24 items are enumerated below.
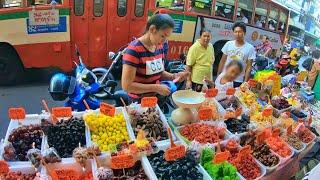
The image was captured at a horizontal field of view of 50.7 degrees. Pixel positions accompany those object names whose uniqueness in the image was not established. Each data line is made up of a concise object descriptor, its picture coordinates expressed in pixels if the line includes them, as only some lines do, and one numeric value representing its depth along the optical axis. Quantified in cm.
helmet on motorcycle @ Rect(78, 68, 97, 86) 457
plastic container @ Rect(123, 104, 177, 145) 290
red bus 607
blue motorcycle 416
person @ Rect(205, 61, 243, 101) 395
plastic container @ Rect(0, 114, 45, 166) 280
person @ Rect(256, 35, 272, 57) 872
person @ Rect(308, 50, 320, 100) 499
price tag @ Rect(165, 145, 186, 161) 254
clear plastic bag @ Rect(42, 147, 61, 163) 246
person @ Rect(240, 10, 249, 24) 793
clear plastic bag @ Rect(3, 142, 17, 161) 251
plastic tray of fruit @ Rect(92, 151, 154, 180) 251
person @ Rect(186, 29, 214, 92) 462
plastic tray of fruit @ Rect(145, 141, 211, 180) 251
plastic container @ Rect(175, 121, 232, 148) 309
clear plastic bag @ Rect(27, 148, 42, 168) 245
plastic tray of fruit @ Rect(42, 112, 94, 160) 266
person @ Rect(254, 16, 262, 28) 826
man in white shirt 444
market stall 253
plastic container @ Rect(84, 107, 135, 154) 276
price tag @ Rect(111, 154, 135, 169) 243
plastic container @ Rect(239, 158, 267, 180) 303
